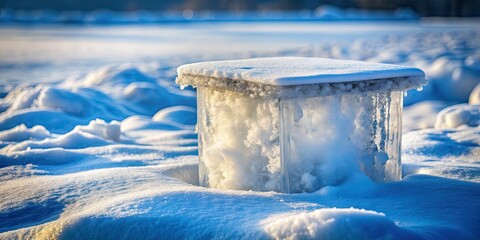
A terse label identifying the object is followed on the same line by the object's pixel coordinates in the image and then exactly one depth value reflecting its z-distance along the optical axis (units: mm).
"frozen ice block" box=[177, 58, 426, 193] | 2086
